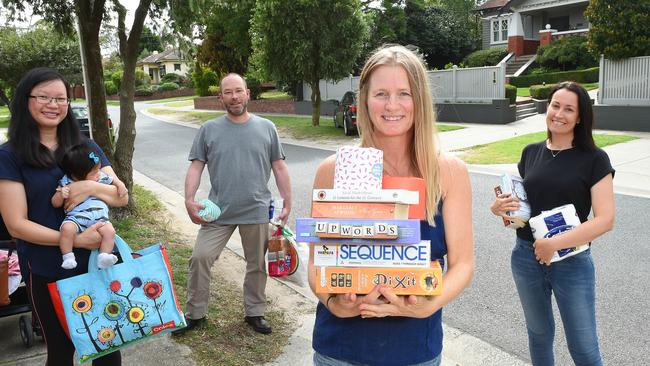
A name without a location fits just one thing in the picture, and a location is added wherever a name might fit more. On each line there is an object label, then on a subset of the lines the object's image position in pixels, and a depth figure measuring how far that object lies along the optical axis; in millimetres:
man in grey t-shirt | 4277
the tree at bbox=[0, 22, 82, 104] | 28969
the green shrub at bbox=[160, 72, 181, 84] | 64750
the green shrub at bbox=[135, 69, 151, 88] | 59912
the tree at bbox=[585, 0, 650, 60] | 15617
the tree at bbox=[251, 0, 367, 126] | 19172
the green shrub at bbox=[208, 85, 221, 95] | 39128
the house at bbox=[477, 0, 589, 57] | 32312
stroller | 3871
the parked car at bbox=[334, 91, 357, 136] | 18378
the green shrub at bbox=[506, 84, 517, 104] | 19672
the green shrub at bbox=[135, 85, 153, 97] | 55688
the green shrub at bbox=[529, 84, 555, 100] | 21797
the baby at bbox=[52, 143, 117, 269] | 2750
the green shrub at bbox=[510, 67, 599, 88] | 26297
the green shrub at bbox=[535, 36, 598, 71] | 28422
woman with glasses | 2746
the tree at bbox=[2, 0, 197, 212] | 7564
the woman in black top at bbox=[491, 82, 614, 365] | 2936
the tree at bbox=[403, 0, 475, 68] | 36062
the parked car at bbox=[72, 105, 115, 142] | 15844
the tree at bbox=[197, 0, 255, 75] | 33116
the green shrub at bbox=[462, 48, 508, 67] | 33906
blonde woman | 1869
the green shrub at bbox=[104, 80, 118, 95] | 59438
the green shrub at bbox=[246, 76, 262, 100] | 33156
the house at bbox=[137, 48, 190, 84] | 82062
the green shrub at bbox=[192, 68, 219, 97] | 40219
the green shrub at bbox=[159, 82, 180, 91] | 57812
